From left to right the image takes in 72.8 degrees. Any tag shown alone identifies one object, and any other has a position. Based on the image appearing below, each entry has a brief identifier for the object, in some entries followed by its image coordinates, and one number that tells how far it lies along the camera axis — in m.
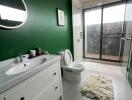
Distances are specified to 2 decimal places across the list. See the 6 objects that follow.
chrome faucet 1.29
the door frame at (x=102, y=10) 2.84
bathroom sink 1.10
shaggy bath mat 1.70
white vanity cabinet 0.81
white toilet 2.13
